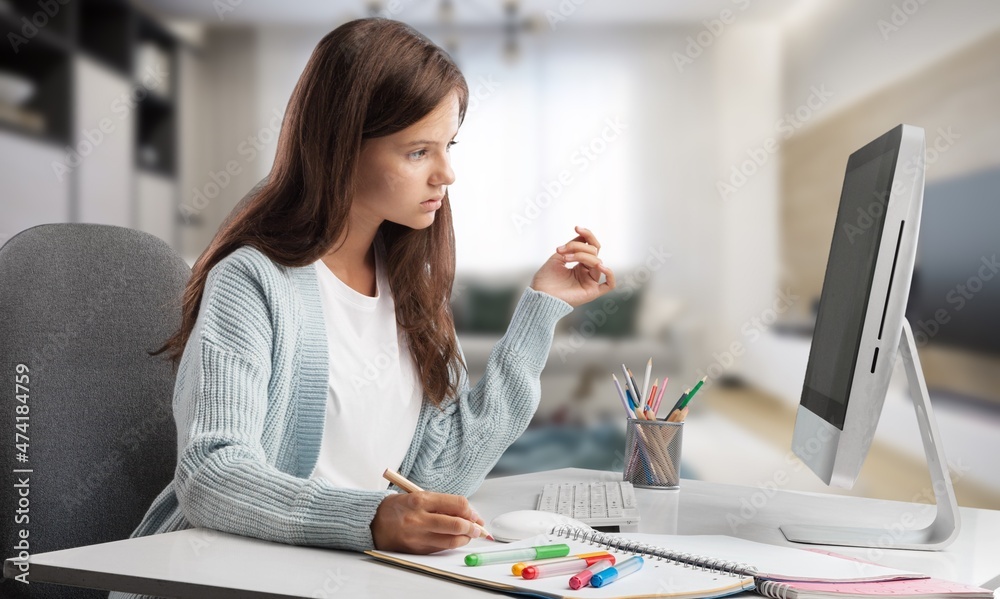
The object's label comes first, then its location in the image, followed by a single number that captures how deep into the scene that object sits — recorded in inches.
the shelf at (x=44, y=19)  120.1
